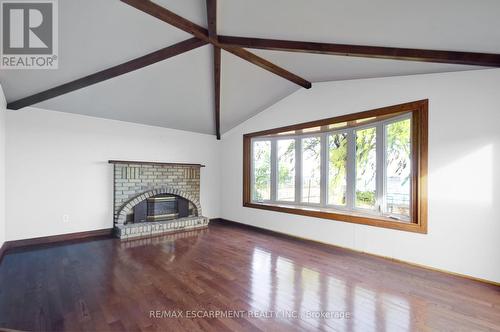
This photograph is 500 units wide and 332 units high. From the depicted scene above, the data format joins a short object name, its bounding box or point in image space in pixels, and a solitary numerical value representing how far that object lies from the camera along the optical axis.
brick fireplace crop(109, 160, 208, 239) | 4.74
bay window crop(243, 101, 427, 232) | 3.31
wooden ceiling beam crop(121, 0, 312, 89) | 2.35
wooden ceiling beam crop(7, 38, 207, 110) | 3.12
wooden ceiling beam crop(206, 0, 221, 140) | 2.42
